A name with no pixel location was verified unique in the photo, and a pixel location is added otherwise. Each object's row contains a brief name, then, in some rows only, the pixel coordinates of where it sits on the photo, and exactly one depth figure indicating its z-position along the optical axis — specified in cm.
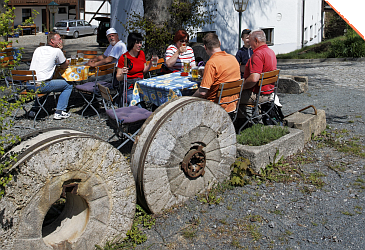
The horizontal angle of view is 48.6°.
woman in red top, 604
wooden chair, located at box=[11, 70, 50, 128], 644
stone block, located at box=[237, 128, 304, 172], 434
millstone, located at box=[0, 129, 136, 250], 267
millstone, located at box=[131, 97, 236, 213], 348
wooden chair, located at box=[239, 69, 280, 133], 523
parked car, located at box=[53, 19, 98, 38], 3328
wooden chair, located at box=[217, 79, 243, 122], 464
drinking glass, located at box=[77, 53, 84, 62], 816
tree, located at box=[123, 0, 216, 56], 806
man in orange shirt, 467
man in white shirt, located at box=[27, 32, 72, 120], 674
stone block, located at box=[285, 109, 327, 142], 533
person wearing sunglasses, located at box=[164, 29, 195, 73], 665
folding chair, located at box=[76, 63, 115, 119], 688
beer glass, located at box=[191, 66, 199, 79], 531
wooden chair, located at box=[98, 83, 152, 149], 475
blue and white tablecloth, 501
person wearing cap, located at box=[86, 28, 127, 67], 751
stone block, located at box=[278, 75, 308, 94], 898
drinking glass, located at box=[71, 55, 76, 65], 735
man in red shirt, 522
